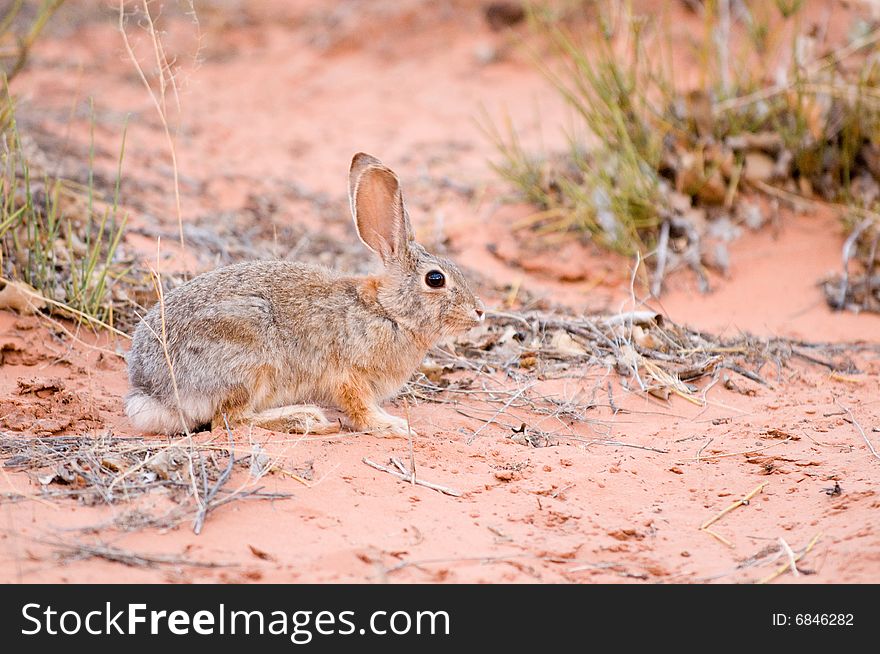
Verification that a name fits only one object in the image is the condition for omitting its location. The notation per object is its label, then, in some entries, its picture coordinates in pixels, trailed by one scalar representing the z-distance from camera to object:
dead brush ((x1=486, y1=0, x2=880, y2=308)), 15.29
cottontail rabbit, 9.18
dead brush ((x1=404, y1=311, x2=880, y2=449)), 10.52
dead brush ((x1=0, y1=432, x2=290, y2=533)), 7.41
